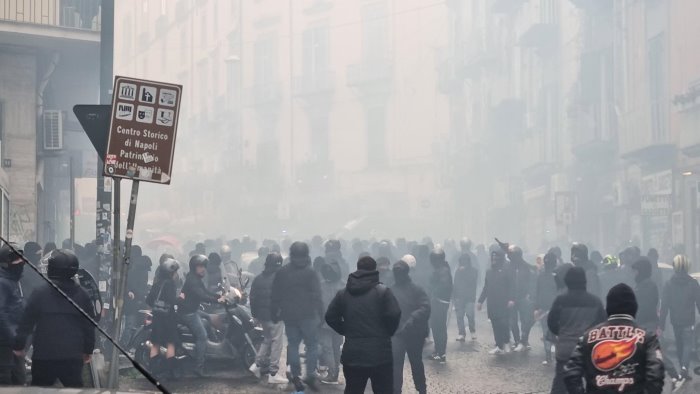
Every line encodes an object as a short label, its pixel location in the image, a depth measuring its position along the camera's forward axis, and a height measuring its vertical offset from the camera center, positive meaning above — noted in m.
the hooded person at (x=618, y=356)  6.04 -0.66
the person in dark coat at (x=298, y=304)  12.30 -0.72
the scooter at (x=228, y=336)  13.36 -1.17
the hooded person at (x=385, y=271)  14.23 -0.43
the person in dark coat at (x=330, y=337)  13.23 -1.20
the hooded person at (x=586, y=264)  15.77 -0.40
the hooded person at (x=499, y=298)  16.55 -0.91
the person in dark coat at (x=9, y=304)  8.90 -0.51
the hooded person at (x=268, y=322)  12.91 -0.97
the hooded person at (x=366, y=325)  8.44 -0.67
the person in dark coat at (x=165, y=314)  12.80 -0.85
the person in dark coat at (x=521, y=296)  17.17 -0.92
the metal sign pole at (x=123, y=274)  7.39 -0.22
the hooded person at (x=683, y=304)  13.59 -0.84
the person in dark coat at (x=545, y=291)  15.59 -0.77
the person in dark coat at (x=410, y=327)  10.90 -0.88
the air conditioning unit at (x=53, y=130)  20.88 +2.08
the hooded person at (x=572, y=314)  9.73 -0.68
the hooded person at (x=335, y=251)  19.84 -0.23
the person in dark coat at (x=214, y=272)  15.19 -0.45
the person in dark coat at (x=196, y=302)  12.84 -0.72
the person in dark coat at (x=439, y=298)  15.78 -0.89
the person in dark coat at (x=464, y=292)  18.75 -0.93
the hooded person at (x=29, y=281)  12.27 -0.44
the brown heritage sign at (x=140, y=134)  7.33 +0.70
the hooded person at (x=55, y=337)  7.73 -0.67
